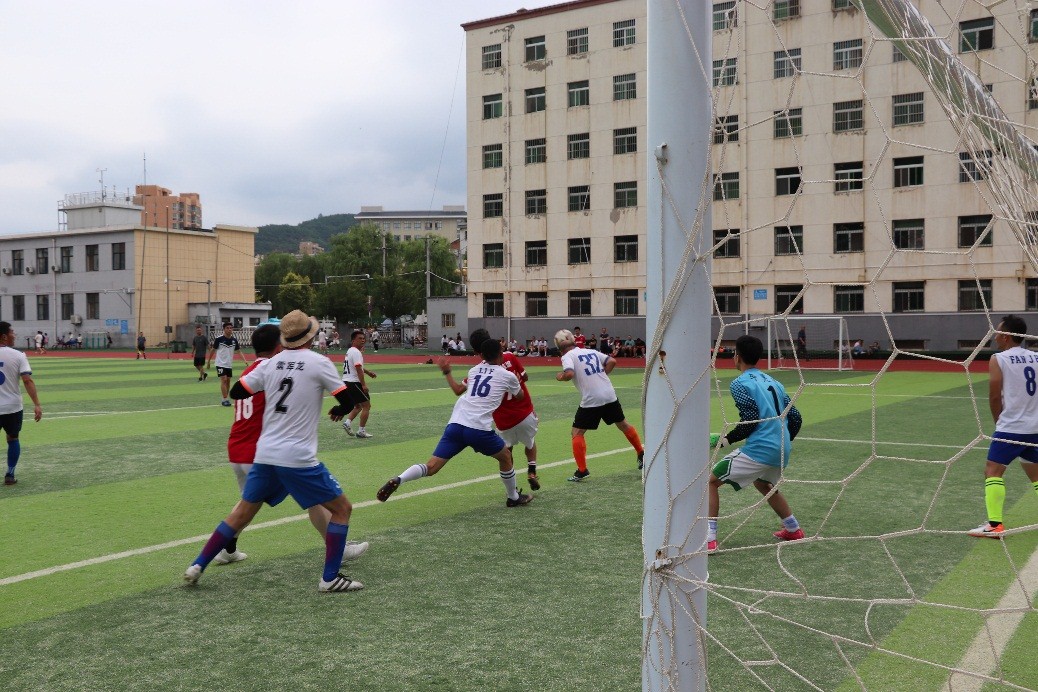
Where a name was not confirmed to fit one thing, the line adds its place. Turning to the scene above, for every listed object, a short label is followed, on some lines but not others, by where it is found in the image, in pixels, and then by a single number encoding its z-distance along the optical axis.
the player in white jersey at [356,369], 12.96
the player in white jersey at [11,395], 9.49
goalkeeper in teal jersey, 6.11
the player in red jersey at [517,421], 8.75
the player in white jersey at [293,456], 5.59
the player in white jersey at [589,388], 9.74
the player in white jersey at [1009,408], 6.65
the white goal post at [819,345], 32.30
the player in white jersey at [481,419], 7.79
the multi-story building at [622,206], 34.09
